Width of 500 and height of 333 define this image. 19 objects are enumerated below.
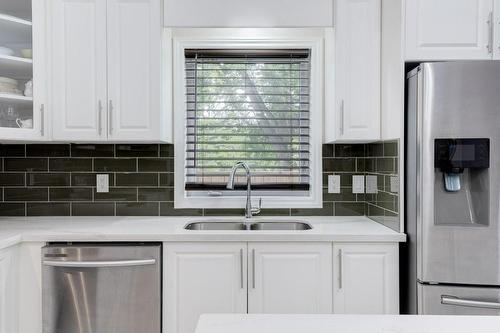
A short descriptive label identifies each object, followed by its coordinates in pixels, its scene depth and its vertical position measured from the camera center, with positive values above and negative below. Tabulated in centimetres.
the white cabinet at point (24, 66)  216 +52
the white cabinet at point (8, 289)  188 -62
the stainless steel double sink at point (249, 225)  251 -41
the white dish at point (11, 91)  213 +38
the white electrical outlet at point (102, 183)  263 -14
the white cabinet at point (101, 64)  225 +55
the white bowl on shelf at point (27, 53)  221 +60
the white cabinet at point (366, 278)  203 -60
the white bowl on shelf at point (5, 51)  214 +60
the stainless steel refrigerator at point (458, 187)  184 -12
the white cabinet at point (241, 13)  227 +85
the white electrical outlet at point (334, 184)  267 -15
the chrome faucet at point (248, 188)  242 -17
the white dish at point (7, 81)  213 +43
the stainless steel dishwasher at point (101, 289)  198 -64
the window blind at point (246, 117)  271 +30
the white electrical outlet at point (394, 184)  207 -12
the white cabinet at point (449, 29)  200 +66
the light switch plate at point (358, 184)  266 -15
